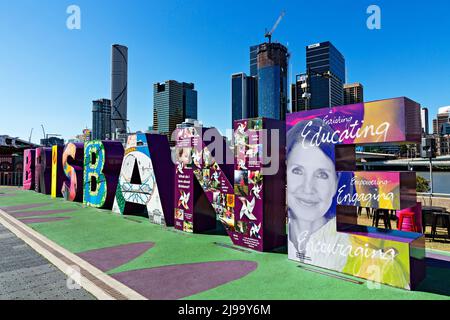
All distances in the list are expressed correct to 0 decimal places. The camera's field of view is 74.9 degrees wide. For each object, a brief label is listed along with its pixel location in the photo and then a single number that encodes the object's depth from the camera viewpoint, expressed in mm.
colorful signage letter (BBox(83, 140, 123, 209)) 15461
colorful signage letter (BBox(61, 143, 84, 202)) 18125
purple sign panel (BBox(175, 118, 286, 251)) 8477
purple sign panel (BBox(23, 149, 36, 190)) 25141
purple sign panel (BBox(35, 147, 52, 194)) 22094
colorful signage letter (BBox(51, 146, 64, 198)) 20375
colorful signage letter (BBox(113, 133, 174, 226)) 12242
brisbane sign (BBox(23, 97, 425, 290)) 6094
